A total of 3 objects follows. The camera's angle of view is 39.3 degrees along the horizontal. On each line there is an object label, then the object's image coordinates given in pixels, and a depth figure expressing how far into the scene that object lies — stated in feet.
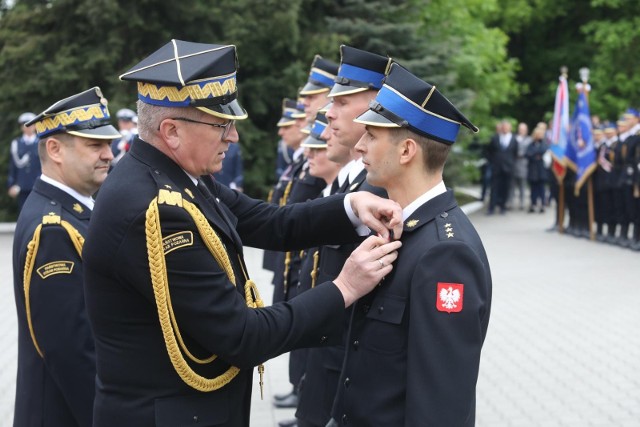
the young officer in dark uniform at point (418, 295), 9.20
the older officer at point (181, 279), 9.14
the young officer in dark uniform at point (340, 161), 12.74
